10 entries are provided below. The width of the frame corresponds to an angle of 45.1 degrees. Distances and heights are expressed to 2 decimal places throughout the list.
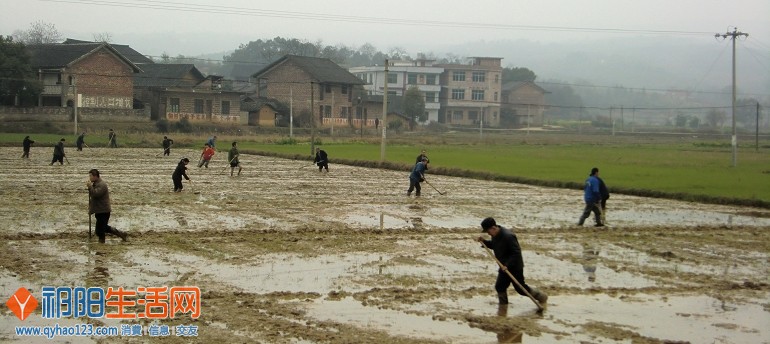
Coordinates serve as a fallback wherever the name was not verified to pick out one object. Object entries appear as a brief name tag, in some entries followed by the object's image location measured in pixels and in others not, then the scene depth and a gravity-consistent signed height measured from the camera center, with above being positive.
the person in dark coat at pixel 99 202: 16.97 -1.45
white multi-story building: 112.19 +6.08
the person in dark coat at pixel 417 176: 28.81 -1.39
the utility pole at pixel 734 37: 43.25 +5.27
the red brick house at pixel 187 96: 77.81 +2.51
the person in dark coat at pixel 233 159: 36.38 -1.29
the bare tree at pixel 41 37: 127.12 +11.82
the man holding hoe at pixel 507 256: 12.84 -1.71
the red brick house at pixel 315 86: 87.19 +4.03
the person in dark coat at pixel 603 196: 21.98 -1.44
